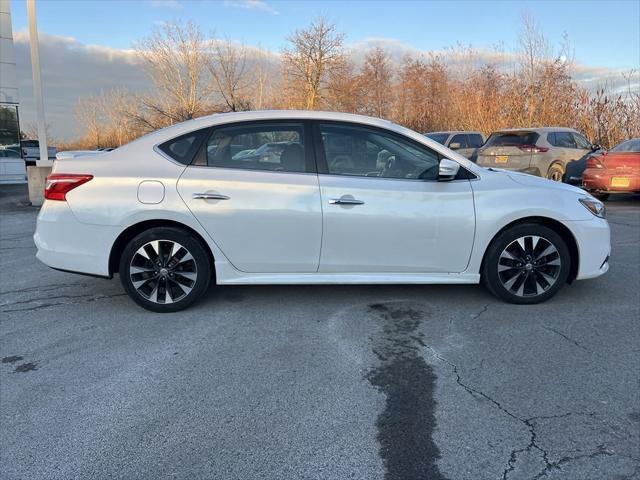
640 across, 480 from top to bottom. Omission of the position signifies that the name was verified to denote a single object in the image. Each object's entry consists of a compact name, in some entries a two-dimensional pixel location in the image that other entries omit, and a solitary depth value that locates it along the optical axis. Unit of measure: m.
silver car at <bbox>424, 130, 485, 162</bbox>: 15.75
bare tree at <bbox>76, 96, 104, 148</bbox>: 45.00
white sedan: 4.34
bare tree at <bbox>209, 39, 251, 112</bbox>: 24.55
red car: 10.91
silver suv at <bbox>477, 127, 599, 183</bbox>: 13.13
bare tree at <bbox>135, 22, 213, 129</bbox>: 25.97
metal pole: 11.83
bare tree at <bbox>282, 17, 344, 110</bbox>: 29.20
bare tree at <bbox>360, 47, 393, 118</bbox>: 35.94
